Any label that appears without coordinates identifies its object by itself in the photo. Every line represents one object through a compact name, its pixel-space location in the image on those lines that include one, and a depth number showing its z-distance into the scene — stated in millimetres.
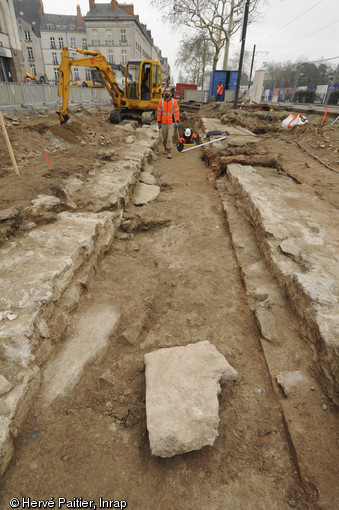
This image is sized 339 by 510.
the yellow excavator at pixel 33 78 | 23481
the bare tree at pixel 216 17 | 24797
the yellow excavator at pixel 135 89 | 11195
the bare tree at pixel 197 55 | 31003
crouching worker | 9477
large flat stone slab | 1646
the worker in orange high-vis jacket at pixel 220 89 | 21950
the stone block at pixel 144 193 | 5593
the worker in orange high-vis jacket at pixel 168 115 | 7871
